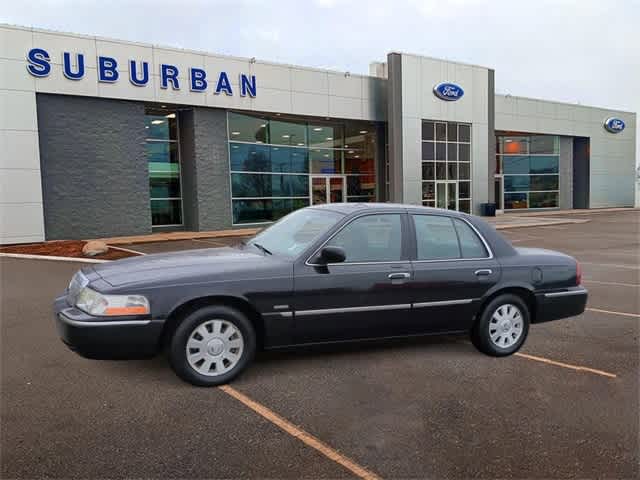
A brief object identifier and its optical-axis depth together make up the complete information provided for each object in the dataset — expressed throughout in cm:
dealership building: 1766
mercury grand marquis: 419
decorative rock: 1393
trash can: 2989
